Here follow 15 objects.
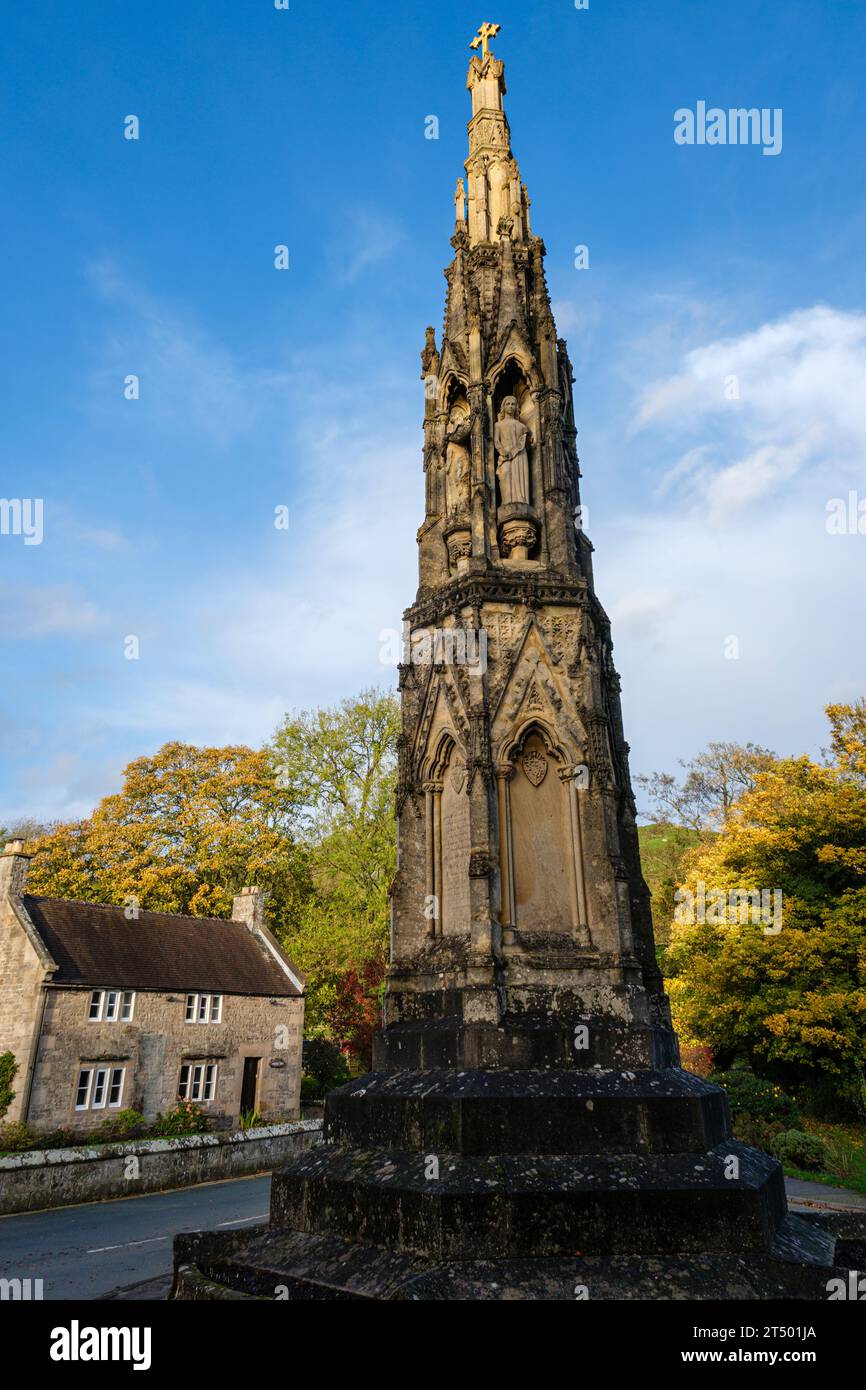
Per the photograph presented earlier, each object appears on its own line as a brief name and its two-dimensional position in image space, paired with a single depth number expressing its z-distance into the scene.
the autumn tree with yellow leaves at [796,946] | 20.98
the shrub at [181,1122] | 23.34
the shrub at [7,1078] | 20.72
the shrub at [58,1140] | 20.34
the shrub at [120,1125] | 22.11
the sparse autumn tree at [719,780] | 38.59
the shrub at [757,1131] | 18.62
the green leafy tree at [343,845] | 31.34
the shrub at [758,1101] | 19.61
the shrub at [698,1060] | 25.75
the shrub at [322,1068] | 31.61
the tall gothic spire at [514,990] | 5.22
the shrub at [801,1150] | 17.91
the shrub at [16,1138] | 19.78
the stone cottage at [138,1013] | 21.94
